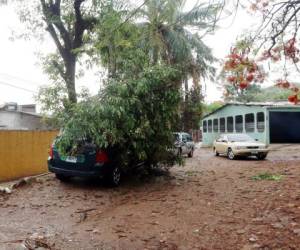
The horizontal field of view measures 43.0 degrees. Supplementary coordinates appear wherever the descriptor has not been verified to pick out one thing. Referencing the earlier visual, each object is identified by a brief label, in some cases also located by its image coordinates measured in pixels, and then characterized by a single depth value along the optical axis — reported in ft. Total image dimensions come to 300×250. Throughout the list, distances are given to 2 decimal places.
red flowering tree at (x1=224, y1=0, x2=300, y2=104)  21.88
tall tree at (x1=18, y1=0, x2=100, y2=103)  56.07
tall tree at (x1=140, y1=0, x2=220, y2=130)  43.83
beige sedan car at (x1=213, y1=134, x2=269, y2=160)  61.36
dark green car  32.58
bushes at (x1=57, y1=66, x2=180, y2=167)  30.99
